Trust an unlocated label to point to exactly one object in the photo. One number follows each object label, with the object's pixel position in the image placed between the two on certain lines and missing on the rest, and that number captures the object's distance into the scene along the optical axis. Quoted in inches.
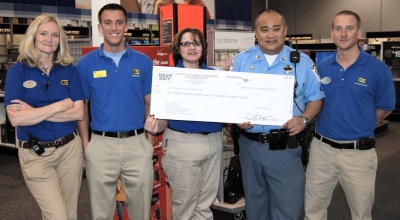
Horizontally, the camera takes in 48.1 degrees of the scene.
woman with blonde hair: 104.6
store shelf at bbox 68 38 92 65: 247.1
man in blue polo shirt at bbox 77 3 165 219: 114.0
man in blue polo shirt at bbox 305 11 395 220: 115.0
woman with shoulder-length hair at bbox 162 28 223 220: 116.9
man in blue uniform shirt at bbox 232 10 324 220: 112.0
